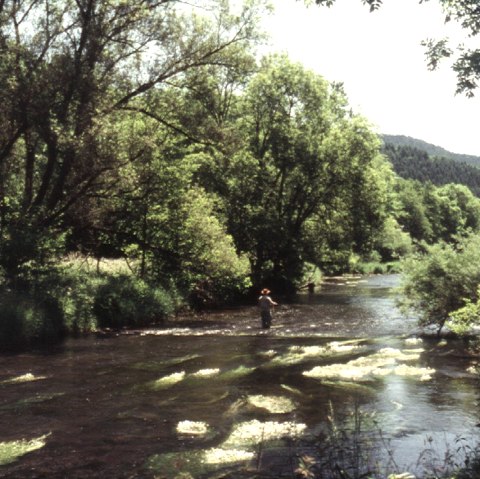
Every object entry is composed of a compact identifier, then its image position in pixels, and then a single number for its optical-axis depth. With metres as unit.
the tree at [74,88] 24.19
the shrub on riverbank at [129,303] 25.89
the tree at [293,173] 42.81
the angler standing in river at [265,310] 25.23
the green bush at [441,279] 20.69
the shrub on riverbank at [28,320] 20.44
